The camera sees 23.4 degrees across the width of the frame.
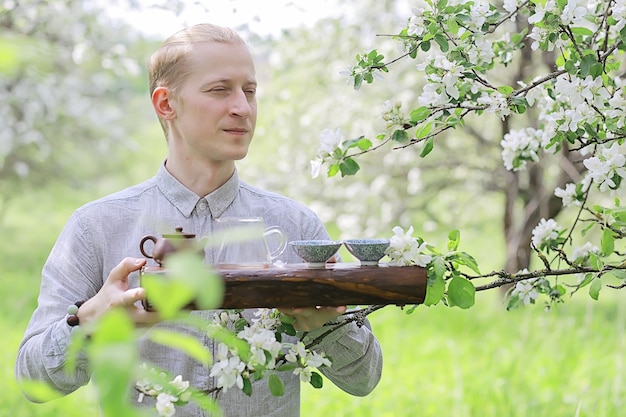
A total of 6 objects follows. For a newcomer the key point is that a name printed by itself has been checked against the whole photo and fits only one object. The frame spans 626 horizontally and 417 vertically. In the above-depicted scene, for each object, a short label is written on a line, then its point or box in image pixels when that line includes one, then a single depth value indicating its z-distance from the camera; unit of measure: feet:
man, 6.91
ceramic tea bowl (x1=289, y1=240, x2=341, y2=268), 6.49
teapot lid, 6.27
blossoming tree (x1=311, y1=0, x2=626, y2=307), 6.62
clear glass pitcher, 6.56
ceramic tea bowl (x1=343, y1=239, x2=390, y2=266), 6.46
